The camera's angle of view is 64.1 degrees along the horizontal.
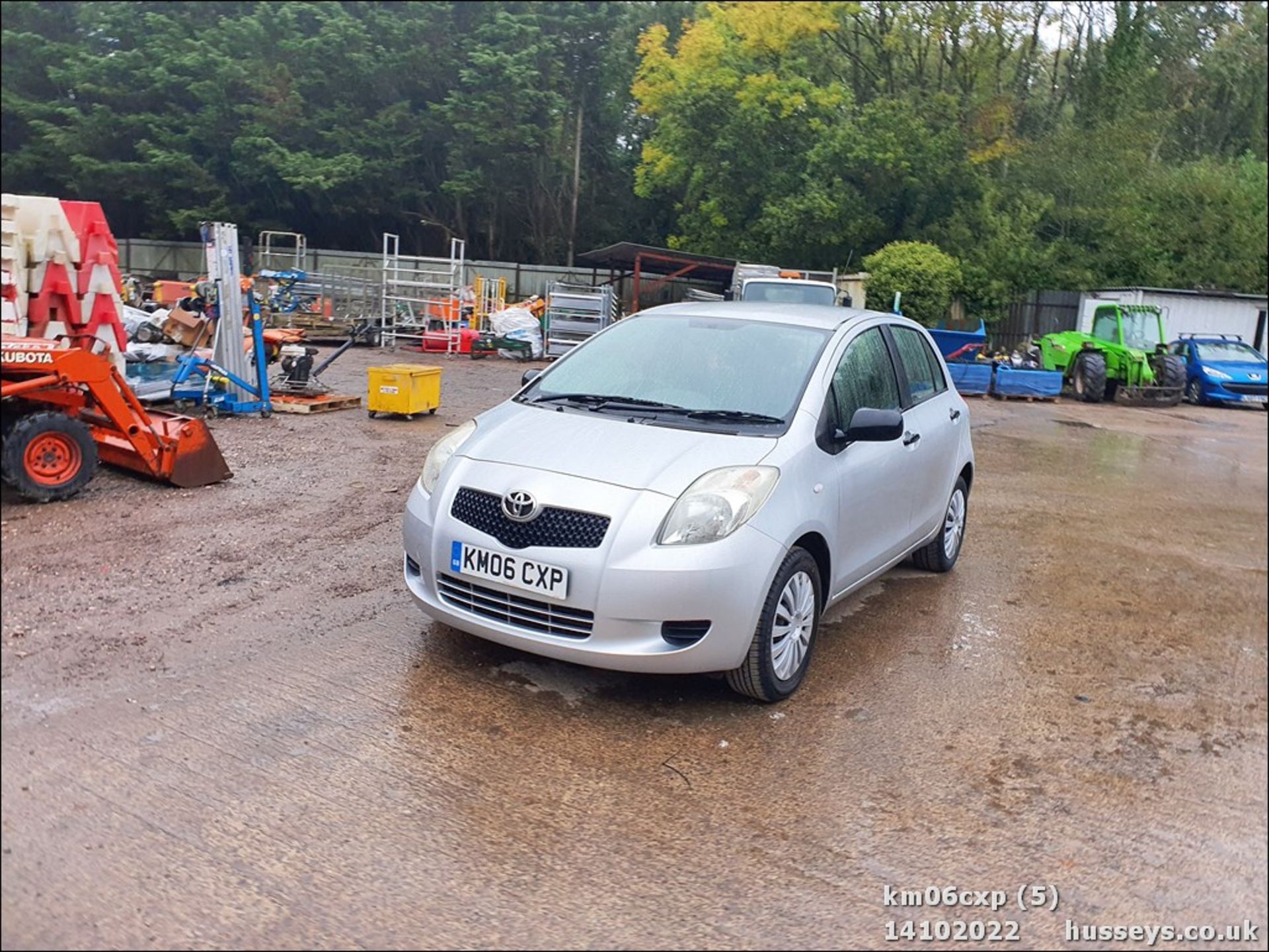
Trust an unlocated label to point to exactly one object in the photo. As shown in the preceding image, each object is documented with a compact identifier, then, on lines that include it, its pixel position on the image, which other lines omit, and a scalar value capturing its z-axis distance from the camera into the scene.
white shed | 23.75
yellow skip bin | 11.98
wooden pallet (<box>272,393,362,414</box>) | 12.12
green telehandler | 18.98
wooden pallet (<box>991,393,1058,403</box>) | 20.08
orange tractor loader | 6.57
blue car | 16.97
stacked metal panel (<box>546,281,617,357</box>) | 23.58
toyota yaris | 3.94
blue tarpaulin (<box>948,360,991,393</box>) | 20.31
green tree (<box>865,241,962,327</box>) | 24.41
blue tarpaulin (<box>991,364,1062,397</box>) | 19.98
